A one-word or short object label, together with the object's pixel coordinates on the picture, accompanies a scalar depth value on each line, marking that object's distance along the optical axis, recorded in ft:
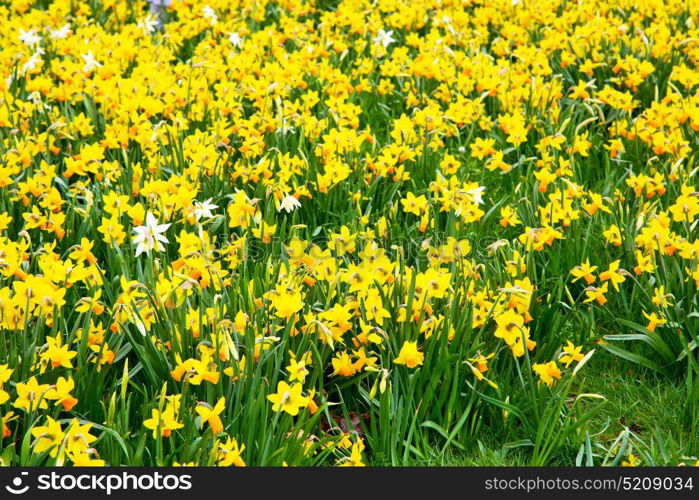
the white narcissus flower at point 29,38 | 35.37
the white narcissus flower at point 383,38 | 38.40
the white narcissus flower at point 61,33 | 37.04
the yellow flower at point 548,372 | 17.26
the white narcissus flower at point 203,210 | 21.68
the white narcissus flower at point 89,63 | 32.91
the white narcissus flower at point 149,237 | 19.85
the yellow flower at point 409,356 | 16.99
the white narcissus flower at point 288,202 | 22.90
